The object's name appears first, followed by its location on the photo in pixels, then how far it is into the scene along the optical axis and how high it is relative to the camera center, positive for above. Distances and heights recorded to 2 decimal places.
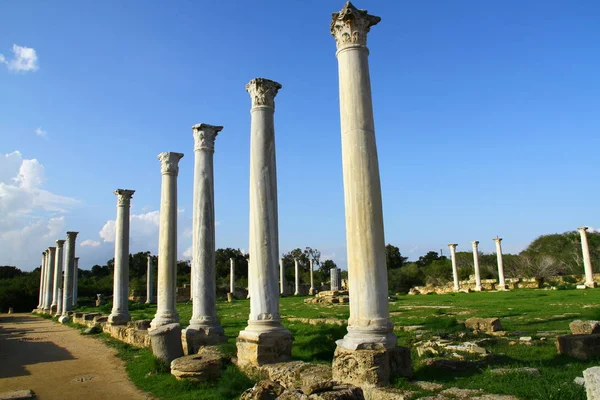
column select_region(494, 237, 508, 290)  40.37 +0.65
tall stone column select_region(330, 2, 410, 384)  7.26 +1.09
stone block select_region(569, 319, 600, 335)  10.43 -1.23
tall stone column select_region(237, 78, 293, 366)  9.83 +0.91
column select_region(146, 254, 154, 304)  43.12 +0.27
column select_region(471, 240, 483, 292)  42.28 +0.22
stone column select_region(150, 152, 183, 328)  15.22 +1.52
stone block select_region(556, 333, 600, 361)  8.53 -1.35
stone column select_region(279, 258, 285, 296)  51.64 +0.22
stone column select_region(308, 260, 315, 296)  53.22 -0.81
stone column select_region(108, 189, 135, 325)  20.30 +1.72
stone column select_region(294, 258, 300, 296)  54.07 +0.05
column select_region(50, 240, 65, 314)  37.00 +1.76
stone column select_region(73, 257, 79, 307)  40.30 +0.38
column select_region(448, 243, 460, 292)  43.99 +1.37
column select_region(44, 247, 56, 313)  40.00 +1.16
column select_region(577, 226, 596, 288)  34.94 +0.84
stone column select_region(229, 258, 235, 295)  51.69 +0.32
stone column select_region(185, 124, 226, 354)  13.05 +1.30
